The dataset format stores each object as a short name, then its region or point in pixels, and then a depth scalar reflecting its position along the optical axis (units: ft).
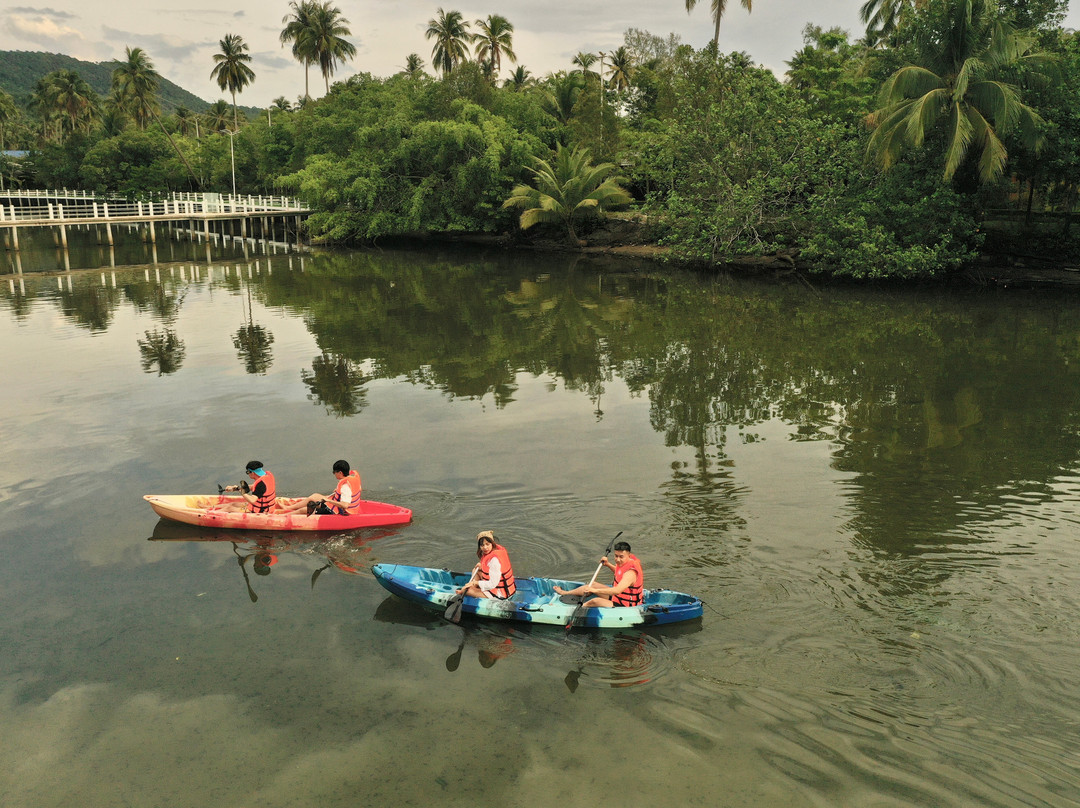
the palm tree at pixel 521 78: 225.56
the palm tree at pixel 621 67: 207.75
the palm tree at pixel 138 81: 248.32
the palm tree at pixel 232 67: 235.81
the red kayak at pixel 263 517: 36.24
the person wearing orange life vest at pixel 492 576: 28.94
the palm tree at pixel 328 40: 217.97
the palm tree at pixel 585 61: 195.52
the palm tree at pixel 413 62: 251.09
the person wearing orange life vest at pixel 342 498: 36.17
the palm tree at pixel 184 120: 301.22
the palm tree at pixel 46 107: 278.65
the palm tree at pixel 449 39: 209.36
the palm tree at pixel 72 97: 264.93
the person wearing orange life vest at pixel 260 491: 36.35
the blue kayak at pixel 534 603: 28.14
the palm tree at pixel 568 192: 144.66
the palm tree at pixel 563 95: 175.22
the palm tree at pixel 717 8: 150.00
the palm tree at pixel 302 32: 218.18
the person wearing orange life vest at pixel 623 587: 28.20
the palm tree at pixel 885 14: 119.06
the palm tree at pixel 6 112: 276.00
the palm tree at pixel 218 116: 314.69
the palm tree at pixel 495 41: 208.95
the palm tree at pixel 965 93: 86.79
